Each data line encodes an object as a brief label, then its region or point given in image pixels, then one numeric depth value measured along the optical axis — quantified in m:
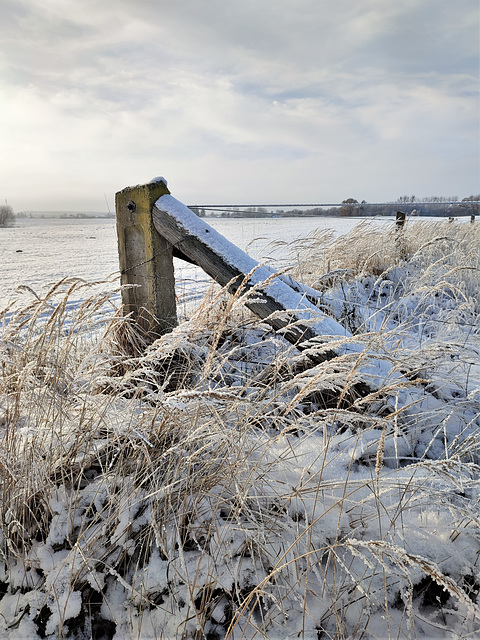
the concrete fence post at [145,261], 2.29
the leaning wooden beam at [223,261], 2.02
